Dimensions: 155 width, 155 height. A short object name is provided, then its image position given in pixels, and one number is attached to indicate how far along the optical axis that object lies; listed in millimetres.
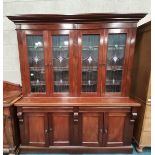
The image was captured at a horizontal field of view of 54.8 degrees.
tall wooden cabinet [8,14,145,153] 2219
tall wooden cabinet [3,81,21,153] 2195
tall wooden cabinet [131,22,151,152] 2238
